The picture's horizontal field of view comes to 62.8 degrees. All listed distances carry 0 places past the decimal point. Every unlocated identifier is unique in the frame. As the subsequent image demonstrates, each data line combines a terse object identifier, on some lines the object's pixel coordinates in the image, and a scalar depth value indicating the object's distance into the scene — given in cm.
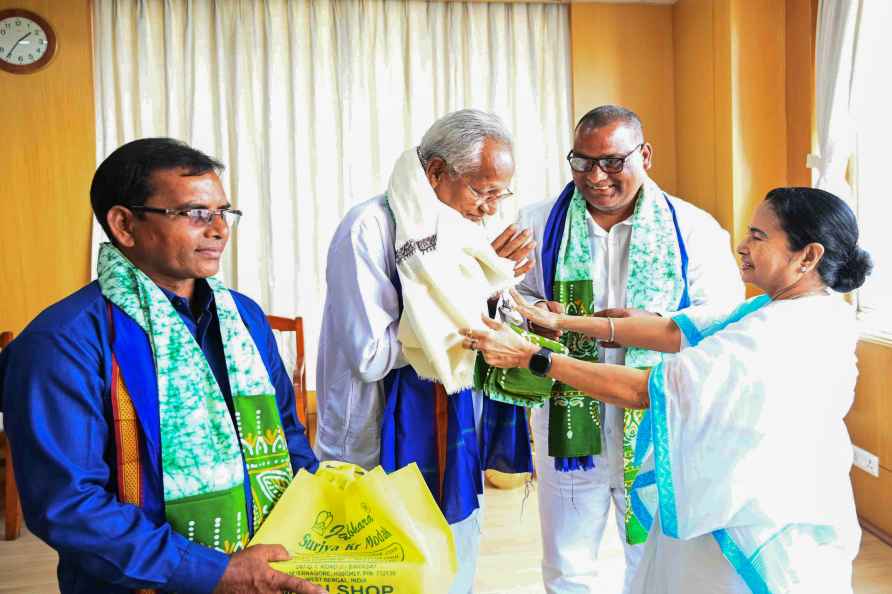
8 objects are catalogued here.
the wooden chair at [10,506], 358
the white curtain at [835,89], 345
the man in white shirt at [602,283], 224
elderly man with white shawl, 169
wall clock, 438
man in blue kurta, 121
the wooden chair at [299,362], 339
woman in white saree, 154
